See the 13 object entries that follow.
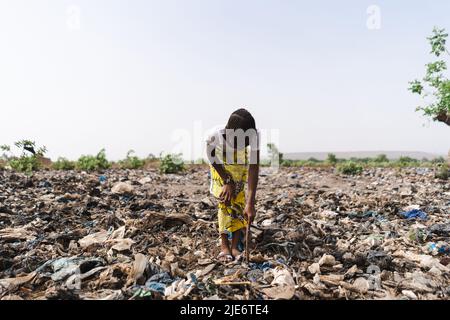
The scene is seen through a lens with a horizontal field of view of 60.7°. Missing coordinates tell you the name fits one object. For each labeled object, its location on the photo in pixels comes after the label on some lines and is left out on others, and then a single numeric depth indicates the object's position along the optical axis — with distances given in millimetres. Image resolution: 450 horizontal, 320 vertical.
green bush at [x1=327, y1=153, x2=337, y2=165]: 17172
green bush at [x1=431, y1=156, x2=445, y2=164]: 14699
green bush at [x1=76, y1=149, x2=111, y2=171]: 12701
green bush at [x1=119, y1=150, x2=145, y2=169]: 13891
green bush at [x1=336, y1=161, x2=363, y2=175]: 12844
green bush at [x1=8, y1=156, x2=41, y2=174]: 9789
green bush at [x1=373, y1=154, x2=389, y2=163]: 19533
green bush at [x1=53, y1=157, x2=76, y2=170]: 13047
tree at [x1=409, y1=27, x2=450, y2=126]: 13672
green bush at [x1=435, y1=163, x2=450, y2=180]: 10509
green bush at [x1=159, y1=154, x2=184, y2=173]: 12477
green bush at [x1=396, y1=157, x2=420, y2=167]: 16531
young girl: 3790
